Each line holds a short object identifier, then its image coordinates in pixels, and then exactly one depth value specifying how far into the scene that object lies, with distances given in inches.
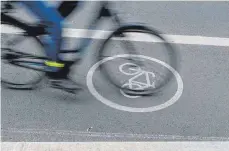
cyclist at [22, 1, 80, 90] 156.2
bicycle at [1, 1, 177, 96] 173.3
